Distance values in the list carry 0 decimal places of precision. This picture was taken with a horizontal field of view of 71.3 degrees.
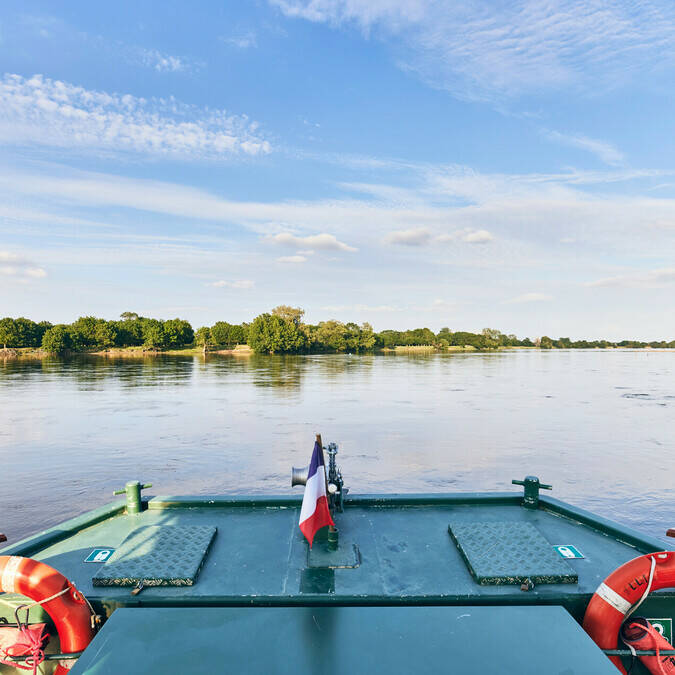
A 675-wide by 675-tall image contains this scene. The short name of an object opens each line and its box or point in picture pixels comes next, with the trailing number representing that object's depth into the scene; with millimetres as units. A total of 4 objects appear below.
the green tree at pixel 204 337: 156850
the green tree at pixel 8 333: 125262
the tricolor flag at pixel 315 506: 5016
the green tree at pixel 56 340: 123312
